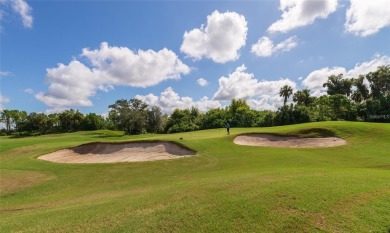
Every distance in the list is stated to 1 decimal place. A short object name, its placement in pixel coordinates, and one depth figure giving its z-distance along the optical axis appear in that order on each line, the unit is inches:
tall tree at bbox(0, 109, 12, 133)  3730.3
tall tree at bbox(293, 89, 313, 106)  2847.0
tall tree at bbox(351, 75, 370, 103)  2778.3
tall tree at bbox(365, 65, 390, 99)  2506.2
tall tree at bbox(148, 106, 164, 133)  2748.5
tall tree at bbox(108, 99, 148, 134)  2536.9
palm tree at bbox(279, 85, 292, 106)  2904.0
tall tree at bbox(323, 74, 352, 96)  2886.3
